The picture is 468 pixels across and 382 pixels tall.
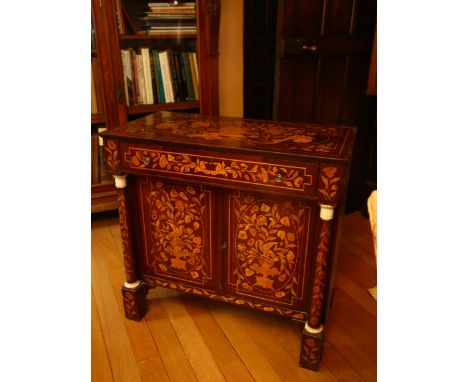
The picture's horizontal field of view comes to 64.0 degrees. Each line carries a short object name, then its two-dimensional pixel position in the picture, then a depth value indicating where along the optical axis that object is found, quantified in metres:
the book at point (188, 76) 1.98
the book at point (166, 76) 1.96
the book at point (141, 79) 1.92
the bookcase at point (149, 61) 1.83
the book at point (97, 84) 1.85
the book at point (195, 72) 1.98
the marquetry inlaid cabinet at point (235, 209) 1.10
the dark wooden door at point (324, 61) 1.83
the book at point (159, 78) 1.95
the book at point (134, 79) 1.90
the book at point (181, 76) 1.97
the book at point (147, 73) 1.92
